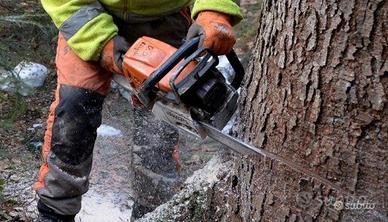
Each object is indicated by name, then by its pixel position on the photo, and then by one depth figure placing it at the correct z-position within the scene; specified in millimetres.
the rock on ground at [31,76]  6723
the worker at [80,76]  3874
